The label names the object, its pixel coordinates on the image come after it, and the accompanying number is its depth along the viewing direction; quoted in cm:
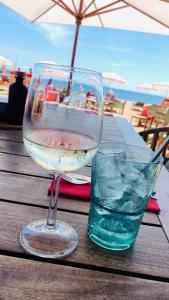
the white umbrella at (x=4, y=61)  945
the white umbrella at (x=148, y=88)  1106
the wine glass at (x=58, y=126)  43
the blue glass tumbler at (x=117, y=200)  46
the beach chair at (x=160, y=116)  666
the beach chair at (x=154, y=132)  197
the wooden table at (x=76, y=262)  37
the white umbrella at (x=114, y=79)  1054
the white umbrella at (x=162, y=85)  1085
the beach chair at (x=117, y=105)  907
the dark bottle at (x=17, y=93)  109
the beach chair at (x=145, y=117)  714
